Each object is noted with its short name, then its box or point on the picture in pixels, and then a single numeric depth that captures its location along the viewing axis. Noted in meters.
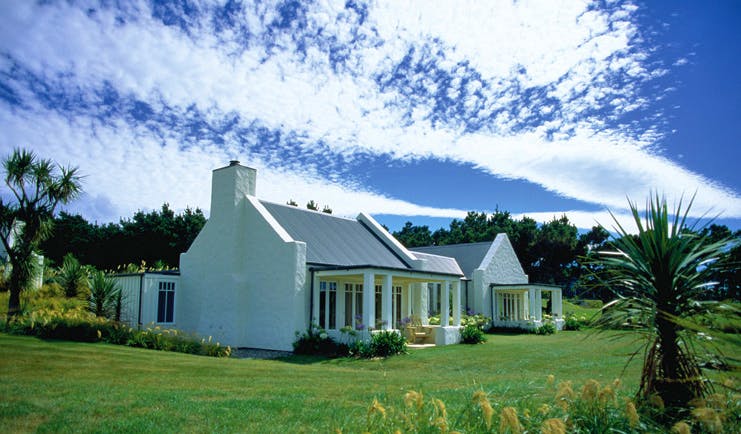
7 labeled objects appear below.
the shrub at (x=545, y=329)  31.67
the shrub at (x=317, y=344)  19.41
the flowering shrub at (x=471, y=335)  23.55
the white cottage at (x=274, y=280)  20.47
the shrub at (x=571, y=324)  34.81
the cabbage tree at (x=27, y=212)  18.55
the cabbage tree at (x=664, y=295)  6.55
